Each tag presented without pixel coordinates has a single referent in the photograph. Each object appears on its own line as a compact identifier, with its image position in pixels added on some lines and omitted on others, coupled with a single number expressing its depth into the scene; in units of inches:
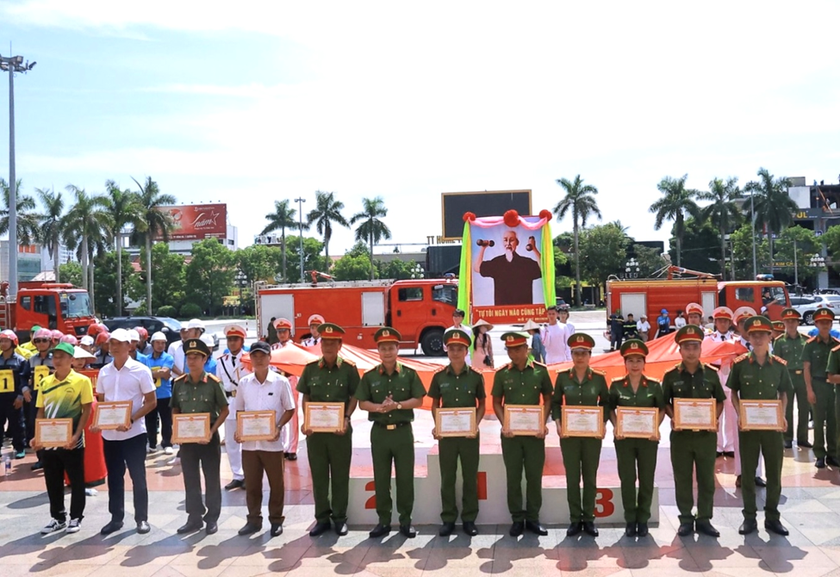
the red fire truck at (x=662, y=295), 1036.5
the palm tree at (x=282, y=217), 2689.5
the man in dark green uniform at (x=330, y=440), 257.9
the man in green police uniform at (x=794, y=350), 354.9
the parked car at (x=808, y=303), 1378.0
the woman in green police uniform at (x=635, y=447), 242.1
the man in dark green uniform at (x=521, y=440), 248.7
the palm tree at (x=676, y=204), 2428.6
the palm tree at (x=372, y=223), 2657.5
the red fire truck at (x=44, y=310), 1080.8
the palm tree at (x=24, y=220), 2069.4
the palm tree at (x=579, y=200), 2415.1
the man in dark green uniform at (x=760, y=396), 245.6
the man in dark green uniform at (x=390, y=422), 251.3
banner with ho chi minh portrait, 382.0
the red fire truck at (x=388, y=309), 917.8
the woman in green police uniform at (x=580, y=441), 244.7
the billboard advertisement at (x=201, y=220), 3794.3
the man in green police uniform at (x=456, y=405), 251.3
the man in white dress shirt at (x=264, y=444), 259.6
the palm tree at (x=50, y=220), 2085.4
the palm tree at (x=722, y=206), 2445.9
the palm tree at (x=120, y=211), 2059.5
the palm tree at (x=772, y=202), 2522.1
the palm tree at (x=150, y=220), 2132.1
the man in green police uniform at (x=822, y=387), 332.8
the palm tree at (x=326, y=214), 2625.5
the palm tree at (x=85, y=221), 1979.6
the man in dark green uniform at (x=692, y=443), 241.4
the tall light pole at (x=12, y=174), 1100.5
